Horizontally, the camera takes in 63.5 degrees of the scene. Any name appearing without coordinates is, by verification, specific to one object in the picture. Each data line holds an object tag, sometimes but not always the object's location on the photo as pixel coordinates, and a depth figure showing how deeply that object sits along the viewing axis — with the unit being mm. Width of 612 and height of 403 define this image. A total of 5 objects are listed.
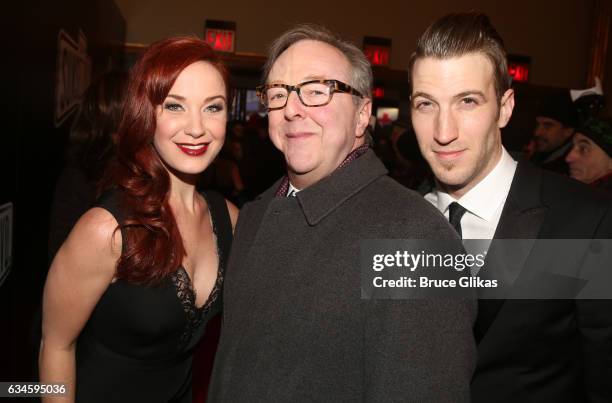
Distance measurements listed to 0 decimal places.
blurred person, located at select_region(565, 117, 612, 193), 3119
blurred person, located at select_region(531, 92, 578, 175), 3793
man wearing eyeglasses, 1107
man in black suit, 1367
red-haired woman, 1662
